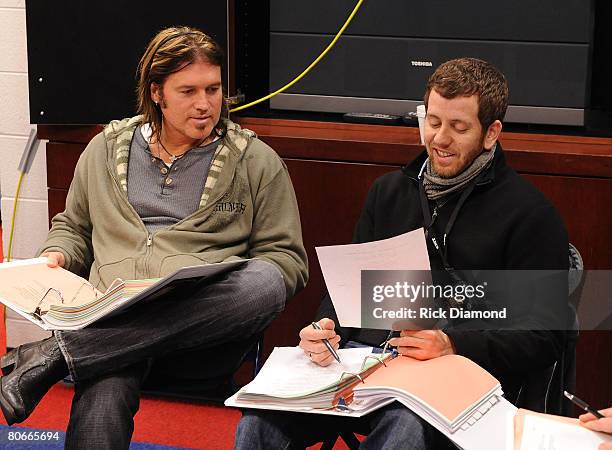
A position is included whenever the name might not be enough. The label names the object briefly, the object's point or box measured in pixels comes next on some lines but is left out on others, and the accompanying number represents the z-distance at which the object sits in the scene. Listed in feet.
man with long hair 7.13
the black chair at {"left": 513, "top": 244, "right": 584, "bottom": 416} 6.45
